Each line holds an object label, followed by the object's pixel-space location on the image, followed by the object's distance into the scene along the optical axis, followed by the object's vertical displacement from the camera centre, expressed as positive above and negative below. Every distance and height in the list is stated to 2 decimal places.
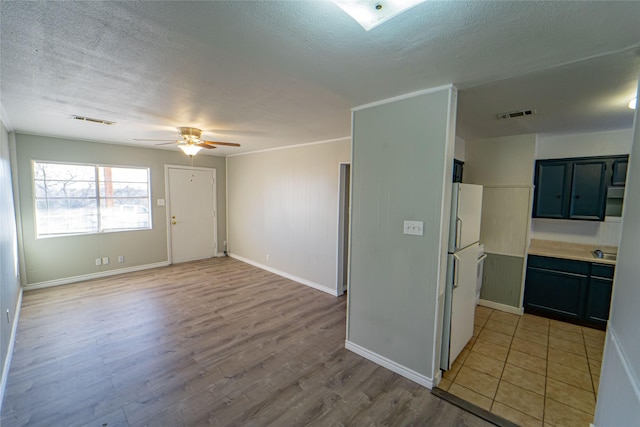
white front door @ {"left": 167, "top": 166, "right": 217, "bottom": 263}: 5.73 -0.47
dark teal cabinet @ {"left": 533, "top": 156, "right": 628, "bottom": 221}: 3.28 +0.21
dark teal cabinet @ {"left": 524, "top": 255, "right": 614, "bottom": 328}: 3.16 -1.13
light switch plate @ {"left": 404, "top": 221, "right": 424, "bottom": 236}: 2.25 -0.26
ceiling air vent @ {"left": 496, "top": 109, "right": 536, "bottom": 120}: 2.62 +0.88
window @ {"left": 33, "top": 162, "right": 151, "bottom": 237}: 4.30 -0.15
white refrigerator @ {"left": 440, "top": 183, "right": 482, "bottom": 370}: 2.29 -0.66
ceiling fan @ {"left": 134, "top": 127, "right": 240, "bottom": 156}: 3.44 +0.69
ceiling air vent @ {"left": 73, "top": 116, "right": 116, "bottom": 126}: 3.13 +0.86
